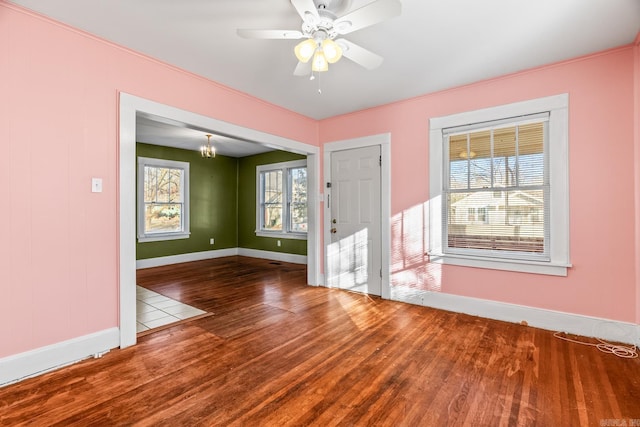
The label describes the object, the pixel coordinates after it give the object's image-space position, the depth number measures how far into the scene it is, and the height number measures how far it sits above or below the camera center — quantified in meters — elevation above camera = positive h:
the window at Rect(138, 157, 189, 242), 6.14 +0.29
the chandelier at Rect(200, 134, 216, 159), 5.69 +1.23
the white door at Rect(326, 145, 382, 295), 4.25 -0.13
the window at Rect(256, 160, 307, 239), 6.76 +0.32
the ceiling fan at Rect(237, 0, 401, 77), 1.79 +1.21
